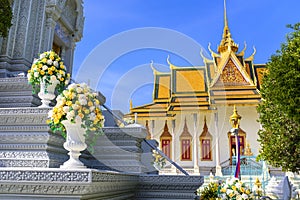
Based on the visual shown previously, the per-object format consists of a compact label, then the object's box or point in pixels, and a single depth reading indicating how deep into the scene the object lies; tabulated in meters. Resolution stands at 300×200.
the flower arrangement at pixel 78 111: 2.39
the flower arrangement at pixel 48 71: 3.61
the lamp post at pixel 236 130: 8.14
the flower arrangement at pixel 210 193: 3.73
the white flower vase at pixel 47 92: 3.61
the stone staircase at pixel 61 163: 1.95
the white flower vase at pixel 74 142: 2.38
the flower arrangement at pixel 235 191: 2.93
